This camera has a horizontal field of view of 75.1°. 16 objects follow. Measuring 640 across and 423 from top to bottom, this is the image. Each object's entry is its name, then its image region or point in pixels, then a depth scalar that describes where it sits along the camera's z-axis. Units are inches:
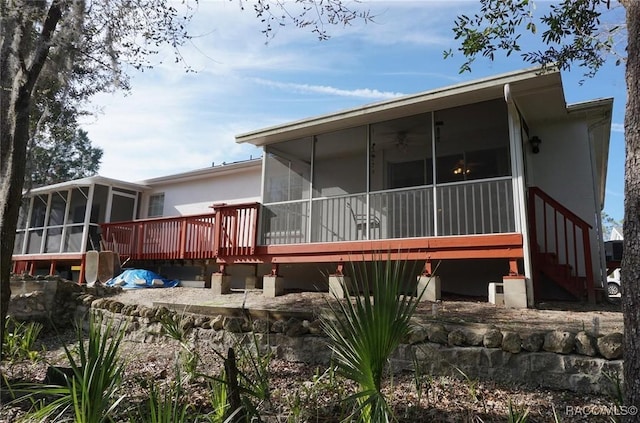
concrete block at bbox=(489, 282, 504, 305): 245.4
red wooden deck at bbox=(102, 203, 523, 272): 258.4
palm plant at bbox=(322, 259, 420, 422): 80.6
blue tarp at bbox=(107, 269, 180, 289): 409.7
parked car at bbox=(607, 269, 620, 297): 570.3
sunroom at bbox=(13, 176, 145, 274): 521.0
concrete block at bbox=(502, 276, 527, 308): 231.5
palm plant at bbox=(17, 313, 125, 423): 98.7
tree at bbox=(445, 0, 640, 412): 181.5
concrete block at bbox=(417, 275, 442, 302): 257.3
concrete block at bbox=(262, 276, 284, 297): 314.7
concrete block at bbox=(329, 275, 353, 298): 284.5
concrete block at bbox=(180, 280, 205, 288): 416.2
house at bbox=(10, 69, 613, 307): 260.8
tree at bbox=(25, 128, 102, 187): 696.6
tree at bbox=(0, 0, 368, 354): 165.5
